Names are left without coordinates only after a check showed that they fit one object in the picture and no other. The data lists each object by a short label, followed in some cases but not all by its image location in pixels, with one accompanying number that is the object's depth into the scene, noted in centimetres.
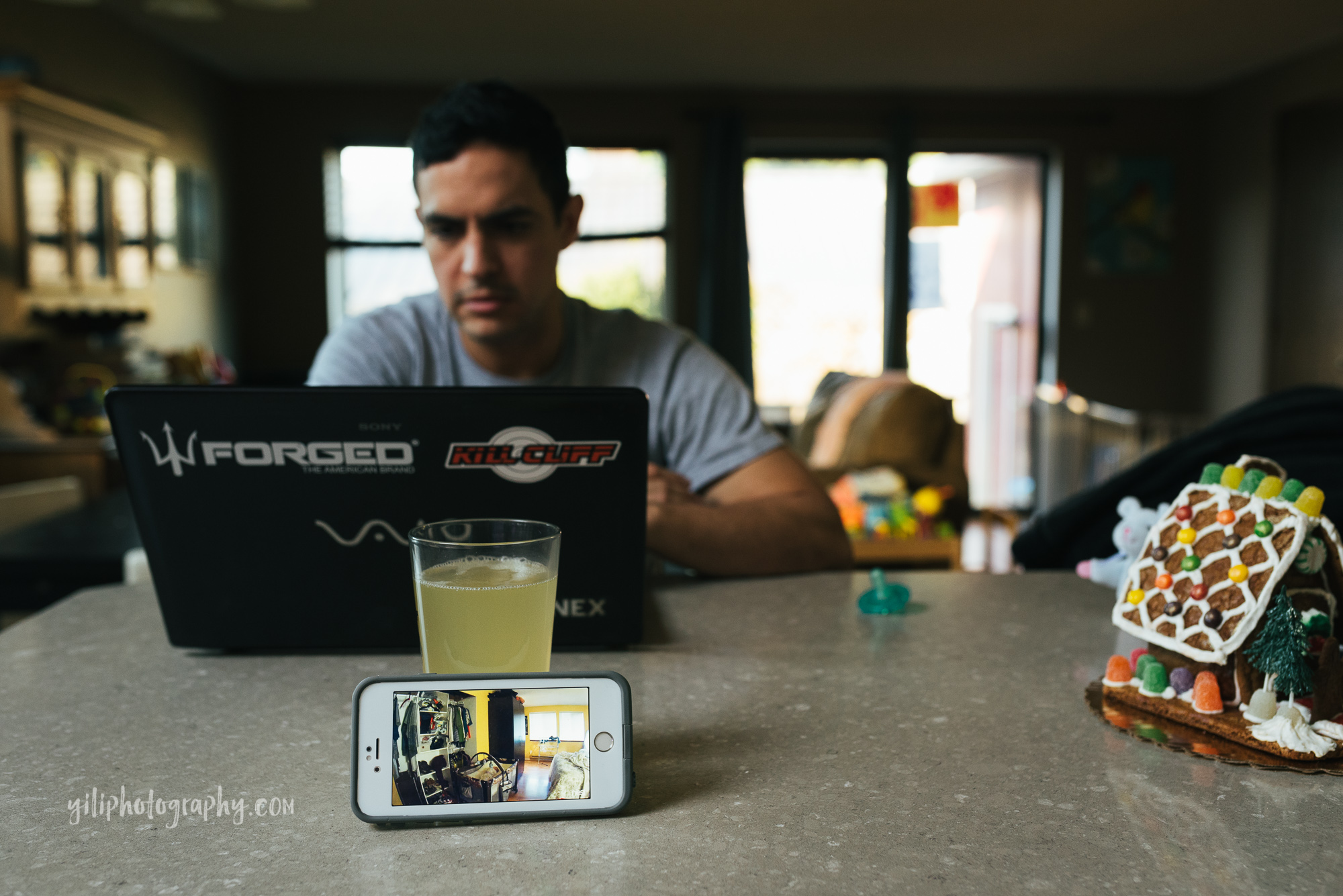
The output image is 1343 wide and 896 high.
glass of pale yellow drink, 62
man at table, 114
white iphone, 51
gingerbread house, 60
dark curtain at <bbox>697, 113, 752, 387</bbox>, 551
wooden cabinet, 336
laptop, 71
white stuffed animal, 79
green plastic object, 93
